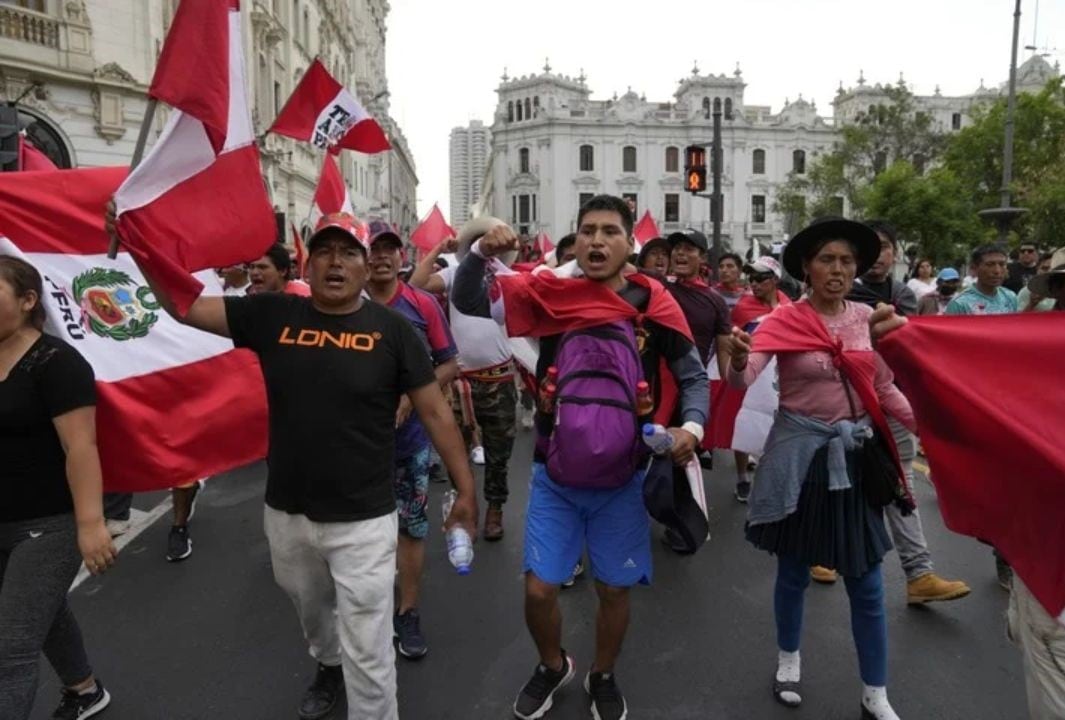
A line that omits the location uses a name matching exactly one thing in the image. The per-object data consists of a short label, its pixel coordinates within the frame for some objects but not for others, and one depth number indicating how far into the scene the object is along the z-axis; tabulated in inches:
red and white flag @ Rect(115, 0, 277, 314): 105.4
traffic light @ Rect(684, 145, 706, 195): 593.9
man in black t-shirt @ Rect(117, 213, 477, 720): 110.2
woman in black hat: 123.8
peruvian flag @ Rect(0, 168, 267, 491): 141.4
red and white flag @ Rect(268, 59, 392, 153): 265.9
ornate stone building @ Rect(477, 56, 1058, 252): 3080.7
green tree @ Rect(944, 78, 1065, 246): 1023.6
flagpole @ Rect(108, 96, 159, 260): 97.2
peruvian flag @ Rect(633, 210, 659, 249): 453.0
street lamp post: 576.4
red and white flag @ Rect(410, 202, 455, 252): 422.3
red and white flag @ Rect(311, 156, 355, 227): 268.5
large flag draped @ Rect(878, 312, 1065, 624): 91.4
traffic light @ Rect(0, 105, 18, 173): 245.1
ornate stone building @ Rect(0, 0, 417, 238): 567.5
